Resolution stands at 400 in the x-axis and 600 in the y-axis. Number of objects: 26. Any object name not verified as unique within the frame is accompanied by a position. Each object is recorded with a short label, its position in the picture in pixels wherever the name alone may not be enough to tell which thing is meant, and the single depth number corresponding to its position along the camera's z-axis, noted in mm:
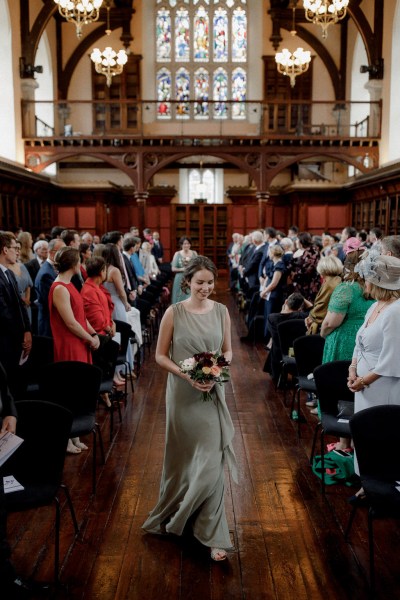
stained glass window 21766
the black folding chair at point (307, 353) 5543
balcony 20844
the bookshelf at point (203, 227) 22125
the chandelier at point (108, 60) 16656
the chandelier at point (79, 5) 12852
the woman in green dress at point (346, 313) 4851
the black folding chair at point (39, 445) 3477
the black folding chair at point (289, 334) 6349
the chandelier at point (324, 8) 12765
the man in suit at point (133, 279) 8266
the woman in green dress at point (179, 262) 9334
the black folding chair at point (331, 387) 4488
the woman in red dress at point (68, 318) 5023
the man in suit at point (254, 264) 10141
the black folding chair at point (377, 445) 3393
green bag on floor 4671
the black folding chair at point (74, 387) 4496
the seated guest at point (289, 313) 6898
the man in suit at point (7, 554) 2957
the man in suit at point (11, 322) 4977
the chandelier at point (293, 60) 16344
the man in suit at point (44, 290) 6082
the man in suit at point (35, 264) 8109
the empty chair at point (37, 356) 5465
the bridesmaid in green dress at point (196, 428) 3579
